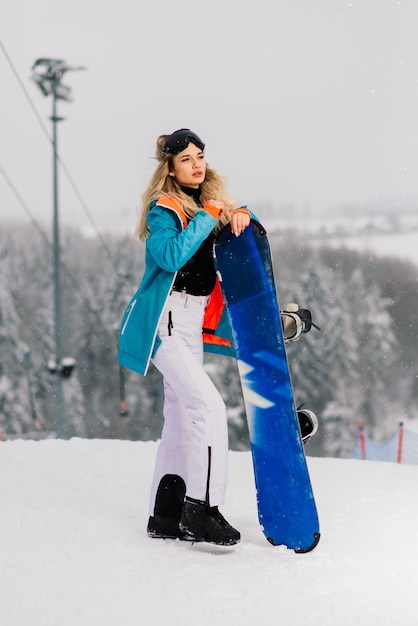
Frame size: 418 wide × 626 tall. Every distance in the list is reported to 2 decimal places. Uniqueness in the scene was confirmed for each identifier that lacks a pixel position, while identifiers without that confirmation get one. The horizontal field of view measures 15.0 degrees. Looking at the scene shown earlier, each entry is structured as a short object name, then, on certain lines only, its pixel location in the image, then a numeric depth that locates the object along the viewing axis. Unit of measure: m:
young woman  6.25
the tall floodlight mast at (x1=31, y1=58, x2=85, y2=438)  35.75
